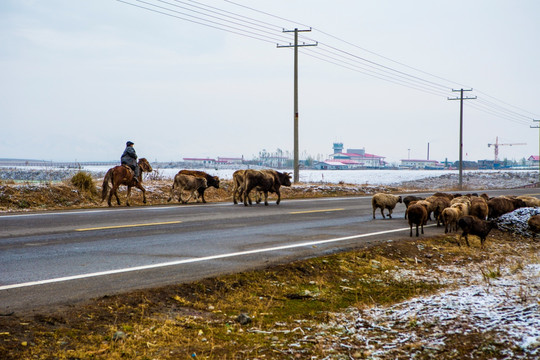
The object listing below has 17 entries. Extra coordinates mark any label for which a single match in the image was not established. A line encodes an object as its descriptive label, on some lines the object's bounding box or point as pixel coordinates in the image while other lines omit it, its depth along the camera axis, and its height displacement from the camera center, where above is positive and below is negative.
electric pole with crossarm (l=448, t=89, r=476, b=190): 59.27 +3.62
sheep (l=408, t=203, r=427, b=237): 13.86 -1.21
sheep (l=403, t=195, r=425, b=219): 19.08 -1.15
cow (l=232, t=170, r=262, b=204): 23.17 -0.71
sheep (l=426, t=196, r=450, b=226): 16.36 -1.17
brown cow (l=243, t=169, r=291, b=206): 22.28 -0.60
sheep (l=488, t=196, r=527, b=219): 17.09 -1.28
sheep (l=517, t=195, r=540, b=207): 18.75 -1.21
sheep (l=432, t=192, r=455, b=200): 17.66 -0.97
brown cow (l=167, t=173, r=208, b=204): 23.13 -0.70
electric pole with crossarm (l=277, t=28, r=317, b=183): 38.81 +3.83
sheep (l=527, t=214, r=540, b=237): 14.93 -1.58
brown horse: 20.84 -0.47
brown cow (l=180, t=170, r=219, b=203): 23.94 -0.54
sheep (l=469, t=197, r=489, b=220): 15.44 -1.24
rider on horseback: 21.67 +0.34
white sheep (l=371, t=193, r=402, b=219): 17.86 -1.14
